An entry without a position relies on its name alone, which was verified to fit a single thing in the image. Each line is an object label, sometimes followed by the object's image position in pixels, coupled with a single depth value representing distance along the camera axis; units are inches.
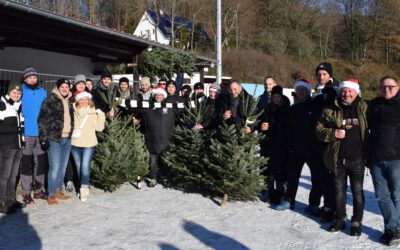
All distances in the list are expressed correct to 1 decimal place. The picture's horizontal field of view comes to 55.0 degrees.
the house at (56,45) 340.8
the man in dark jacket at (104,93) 258.7
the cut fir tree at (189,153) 249.8
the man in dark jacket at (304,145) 209.9
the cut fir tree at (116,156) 252.1
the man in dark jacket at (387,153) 172.2
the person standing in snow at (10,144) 209.0
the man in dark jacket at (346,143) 181.9
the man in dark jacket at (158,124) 268.2
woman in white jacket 238.8
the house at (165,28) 1524.4
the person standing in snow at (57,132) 224.1
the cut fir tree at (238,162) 225.0
